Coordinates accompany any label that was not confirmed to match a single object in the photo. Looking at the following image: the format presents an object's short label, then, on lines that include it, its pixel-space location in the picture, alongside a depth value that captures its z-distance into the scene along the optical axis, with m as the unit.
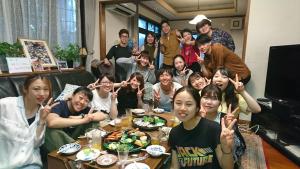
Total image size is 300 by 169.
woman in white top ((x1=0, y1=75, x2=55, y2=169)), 1.40
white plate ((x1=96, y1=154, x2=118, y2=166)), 1.16
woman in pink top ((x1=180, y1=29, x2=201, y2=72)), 3.62
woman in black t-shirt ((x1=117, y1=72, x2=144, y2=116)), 2.59
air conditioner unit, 4.32
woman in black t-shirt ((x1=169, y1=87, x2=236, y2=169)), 1.24
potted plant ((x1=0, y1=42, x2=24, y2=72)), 2.43
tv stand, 2.34
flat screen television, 2.46
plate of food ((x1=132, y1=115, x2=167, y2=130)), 1.69
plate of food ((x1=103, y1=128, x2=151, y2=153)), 1.32
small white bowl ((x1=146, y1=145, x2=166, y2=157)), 1.28
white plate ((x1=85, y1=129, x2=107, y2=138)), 1.43
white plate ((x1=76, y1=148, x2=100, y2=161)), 1.20
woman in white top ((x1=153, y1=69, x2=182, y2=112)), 2.53
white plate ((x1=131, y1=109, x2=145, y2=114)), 2.14
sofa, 2.22
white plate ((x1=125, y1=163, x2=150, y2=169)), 1.14
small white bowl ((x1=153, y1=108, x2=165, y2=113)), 2.25
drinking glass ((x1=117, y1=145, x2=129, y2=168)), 1.22
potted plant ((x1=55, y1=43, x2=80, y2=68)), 3.24
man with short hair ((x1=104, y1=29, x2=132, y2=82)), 3.65
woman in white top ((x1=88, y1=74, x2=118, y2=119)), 2.20
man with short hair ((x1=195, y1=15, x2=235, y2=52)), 2.96
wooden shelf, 2.33
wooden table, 1.17
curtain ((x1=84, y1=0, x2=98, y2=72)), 3.99
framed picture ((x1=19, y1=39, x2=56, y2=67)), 2.76
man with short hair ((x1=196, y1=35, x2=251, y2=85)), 2.68
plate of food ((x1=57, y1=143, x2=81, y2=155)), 1.26
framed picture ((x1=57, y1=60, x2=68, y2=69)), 3.19
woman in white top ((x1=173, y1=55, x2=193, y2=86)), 2.95
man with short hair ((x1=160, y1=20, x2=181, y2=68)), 3.94
